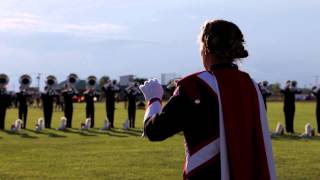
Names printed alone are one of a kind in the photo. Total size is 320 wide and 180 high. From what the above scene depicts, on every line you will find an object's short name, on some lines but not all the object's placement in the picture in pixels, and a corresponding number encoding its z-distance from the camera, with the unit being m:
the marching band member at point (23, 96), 26.64
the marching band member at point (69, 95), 27.17
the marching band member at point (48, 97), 26.50
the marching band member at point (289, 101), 23.59
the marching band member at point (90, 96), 27.50
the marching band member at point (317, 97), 23.67
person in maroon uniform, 3.87
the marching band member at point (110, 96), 27.25
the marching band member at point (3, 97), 25.66
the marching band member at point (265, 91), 23.60
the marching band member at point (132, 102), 26.81
